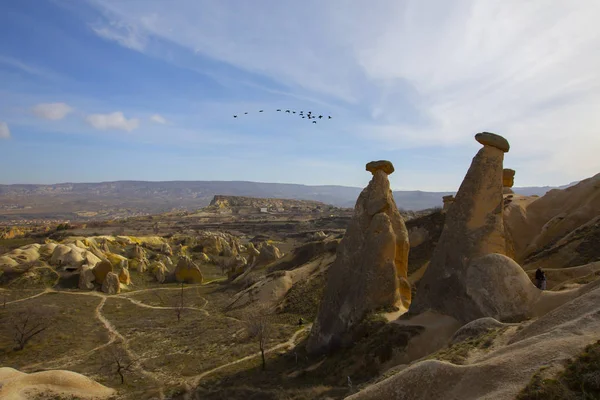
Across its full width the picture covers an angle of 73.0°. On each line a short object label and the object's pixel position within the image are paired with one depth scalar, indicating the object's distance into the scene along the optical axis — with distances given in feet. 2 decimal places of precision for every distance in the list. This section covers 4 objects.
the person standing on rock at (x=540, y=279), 56.18
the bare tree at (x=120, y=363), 70.21
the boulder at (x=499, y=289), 47.47
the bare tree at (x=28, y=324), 89.04
